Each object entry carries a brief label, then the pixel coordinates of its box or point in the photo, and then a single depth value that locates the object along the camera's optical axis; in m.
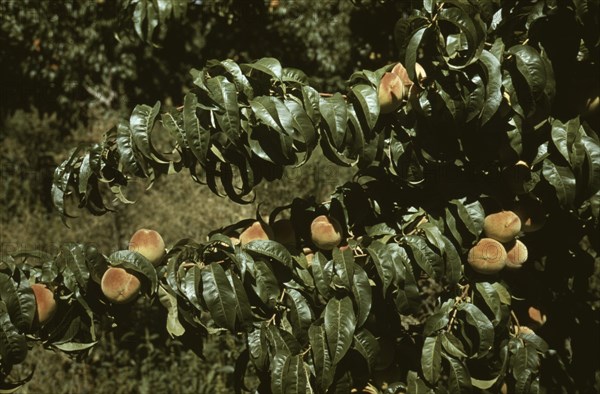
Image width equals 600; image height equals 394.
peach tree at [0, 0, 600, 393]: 1.51
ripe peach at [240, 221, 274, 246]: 1.76
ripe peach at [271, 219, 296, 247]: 1.79
